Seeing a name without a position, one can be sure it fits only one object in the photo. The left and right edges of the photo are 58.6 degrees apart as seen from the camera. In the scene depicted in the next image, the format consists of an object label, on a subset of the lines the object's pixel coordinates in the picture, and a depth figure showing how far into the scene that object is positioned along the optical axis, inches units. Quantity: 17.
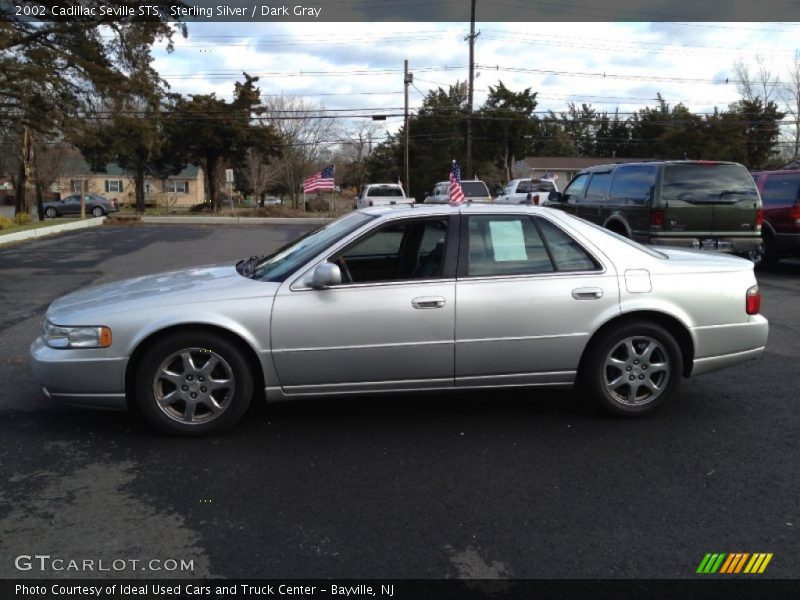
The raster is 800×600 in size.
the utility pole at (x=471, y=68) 1467.8
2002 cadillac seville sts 173.5
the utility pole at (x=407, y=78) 1707.6
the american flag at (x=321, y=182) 1208.8
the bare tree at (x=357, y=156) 2517.2
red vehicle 474.0
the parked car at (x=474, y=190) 1130.9
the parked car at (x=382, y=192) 1020.5
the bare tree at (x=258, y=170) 1801.2
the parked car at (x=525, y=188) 1041.2
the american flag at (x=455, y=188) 832.6
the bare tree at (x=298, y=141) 2039.9
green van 426.3
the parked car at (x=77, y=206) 1764.3
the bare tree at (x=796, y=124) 1786.9
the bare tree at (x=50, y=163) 1703.5
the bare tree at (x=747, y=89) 1850.4
